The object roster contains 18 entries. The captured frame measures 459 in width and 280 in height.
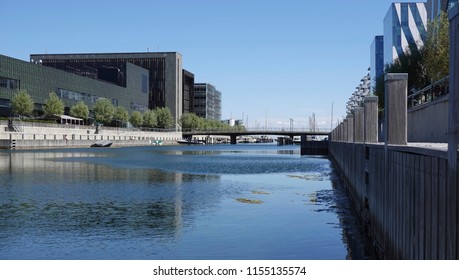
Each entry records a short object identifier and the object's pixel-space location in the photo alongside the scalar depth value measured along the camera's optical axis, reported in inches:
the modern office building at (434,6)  4076.0
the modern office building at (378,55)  6327.8
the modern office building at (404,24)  5123.0
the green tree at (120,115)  7214.6
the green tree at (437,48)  2172.1
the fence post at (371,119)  975.6
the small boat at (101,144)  6048.7
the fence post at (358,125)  1238.9
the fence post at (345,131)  1919.3
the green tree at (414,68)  2832.2
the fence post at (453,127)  370.0
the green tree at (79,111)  6225.4
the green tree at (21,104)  5000.0
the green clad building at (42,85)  5290.4
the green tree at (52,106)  5608.3
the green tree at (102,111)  6722.4
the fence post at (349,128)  1649.9
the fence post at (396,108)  646.5
